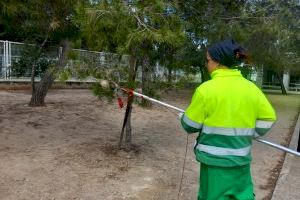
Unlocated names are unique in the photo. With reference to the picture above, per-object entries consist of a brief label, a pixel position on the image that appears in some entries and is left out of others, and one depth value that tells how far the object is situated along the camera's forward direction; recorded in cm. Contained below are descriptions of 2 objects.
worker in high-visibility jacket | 328
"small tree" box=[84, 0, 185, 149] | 587
